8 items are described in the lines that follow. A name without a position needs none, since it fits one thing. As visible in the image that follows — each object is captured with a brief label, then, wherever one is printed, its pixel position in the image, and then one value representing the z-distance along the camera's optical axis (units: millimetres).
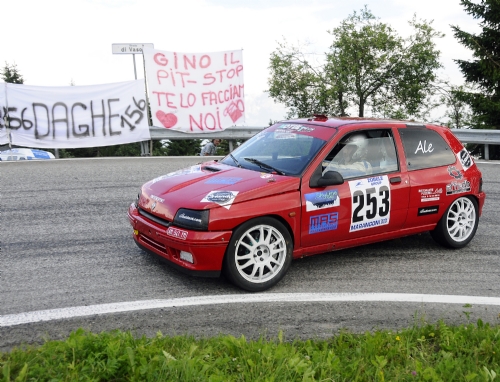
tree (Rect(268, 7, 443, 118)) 38750
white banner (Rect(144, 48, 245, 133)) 14258
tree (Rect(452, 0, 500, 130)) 23406
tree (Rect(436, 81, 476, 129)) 38281
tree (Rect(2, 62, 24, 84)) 53406
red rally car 4805
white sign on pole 14586
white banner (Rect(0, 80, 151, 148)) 12781
